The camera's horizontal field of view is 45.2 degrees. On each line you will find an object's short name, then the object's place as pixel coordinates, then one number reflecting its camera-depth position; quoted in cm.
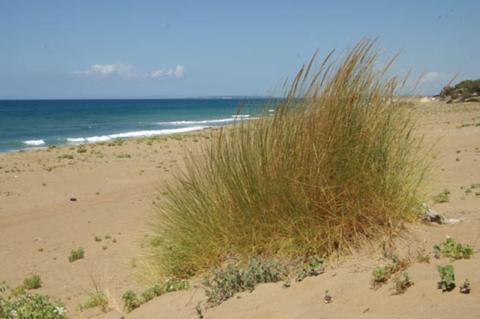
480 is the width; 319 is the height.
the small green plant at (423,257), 416
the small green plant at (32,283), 759
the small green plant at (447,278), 340
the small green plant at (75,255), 888
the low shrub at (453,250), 411
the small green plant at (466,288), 333
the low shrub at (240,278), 452
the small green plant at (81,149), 2590
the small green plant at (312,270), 450
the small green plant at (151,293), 513
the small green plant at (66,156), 2367
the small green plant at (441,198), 772
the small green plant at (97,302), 552
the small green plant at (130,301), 504
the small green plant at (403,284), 363
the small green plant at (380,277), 385
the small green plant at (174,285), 513
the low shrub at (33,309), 527
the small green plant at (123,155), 2378
